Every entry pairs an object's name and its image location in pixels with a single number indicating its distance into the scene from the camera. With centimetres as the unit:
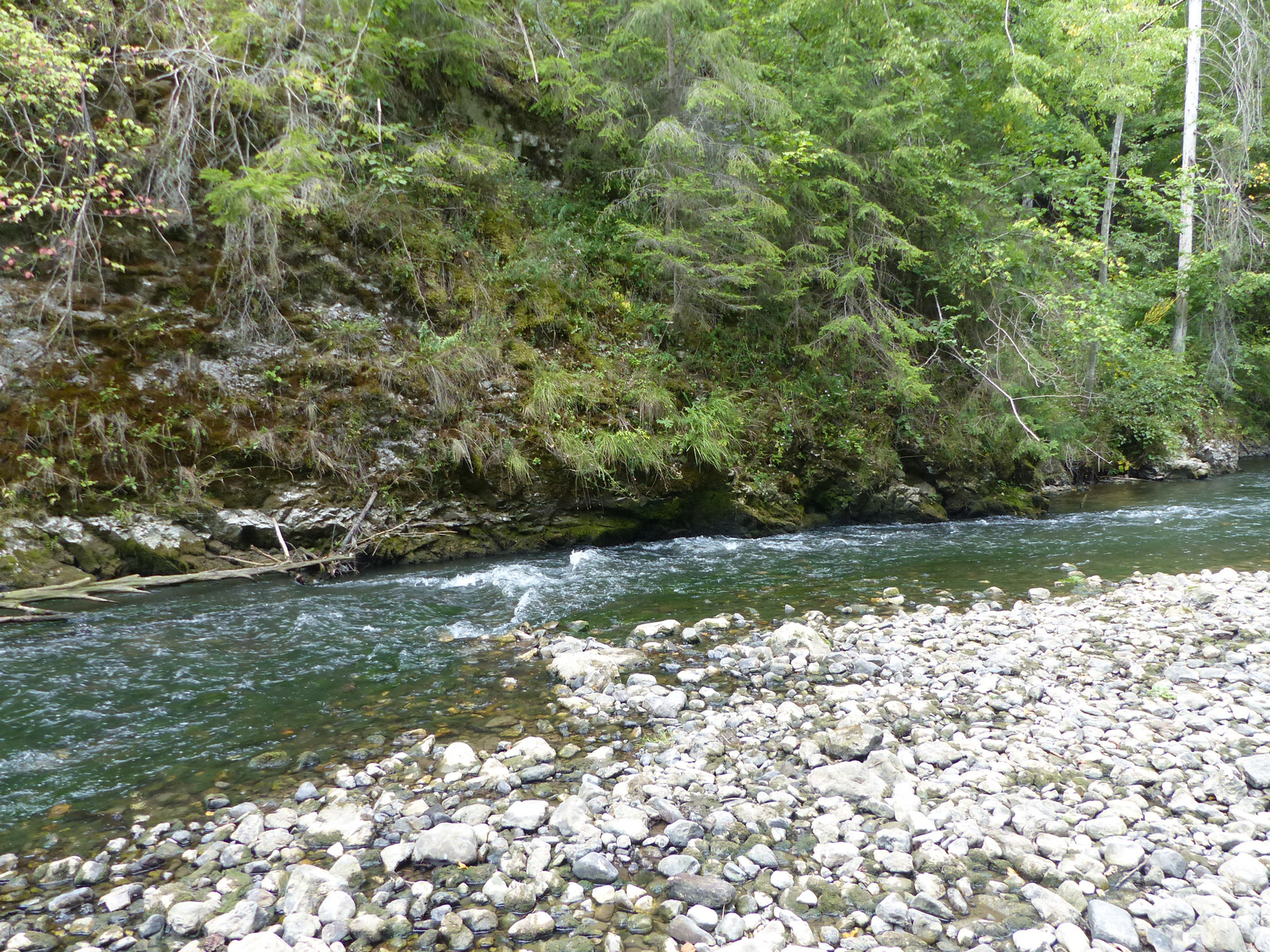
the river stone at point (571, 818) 313
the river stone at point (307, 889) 265
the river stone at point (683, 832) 306
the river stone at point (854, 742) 374
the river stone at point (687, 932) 251
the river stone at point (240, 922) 252
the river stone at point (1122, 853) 276
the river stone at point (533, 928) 255
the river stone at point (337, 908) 258
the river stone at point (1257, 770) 322
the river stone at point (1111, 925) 238
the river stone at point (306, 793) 350
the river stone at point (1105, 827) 296
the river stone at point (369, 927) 254
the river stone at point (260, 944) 241
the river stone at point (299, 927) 251
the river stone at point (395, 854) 291
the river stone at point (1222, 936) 228
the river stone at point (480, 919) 259
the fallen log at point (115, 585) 611
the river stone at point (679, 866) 287
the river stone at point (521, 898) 270
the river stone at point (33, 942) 245
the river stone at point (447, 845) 295
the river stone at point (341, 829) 308
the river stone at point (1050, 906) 250
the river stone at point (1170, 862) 269
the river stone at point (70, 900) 268
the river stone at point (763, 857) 289
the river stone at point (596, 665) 494
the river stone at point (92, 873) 285
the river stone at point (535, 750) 384
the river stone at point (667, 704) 439
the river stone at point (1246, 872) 258
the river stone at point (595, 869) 283
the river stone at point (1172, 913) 243
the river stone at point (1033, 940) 238
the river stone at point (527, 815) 318
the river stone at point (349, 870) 282
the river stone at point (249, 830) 311
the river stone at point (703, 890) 269
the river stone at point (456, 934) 251
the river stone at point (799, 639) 531
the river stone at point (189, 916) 254
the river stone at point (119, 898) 268
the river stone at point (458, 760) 377
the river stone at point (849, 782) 333
